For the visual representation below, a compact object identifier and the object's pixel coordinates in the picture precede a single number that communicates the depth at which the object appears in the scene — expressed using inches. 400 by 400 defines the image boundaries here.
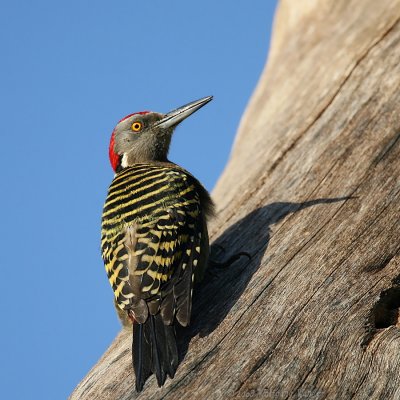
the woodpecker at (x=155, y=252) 305.3
